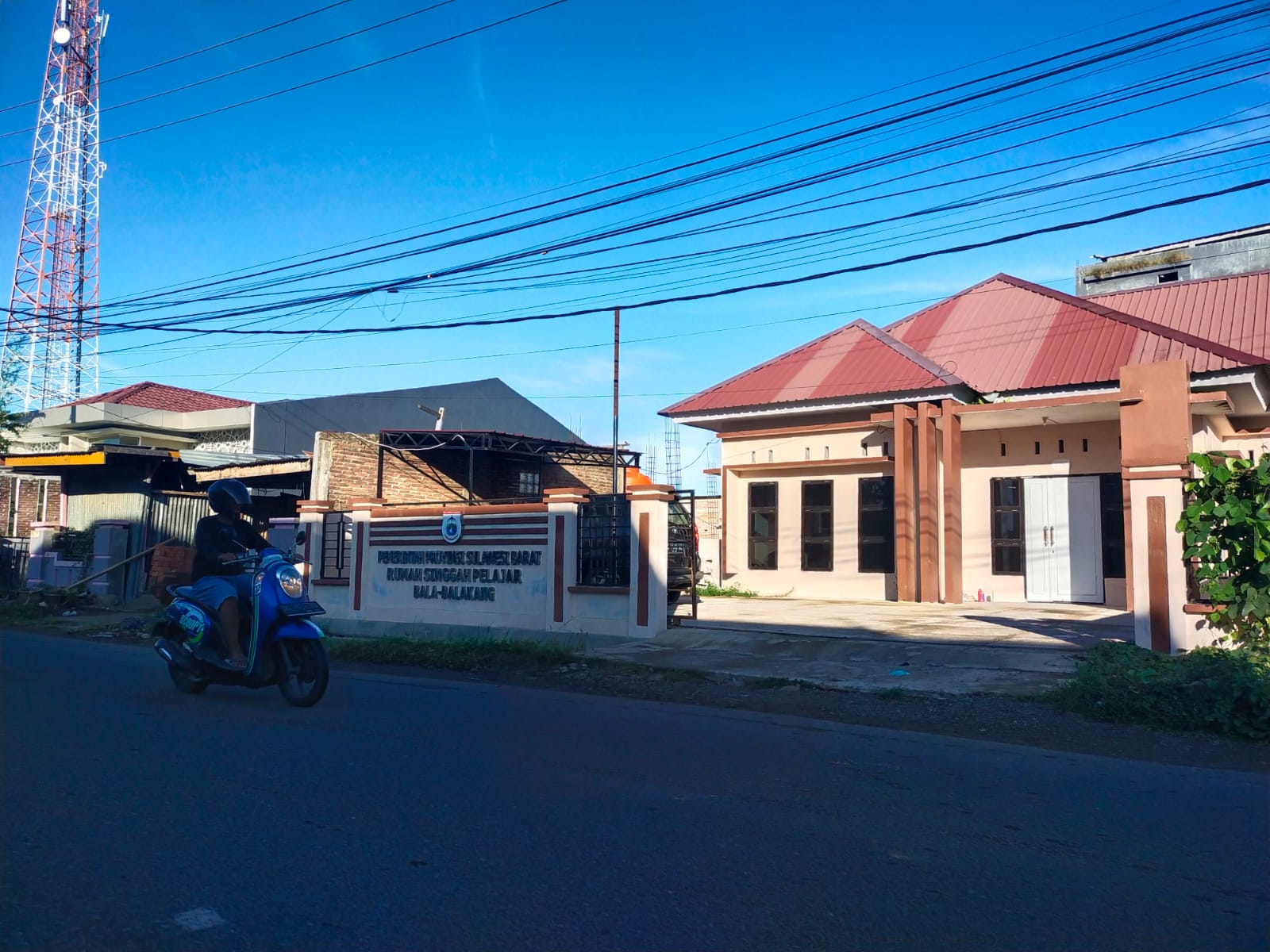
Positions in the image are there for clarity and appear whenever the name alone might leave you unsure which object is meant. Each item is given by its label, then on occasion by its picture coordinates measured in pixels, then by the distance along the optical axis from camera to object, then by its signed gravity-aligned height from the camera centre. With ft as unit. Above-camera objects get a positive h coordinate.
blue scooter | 26.05 -2.01
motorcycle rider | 26.35 +0.03
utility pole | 66.39 +15.05
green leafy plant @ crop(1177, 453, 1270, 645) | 30.01 +0.91
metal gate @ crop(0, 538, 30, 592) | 74.74 -0.27
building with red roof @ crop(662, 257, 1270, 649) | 52.06 +7.26
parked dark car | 47.16 +0.50
